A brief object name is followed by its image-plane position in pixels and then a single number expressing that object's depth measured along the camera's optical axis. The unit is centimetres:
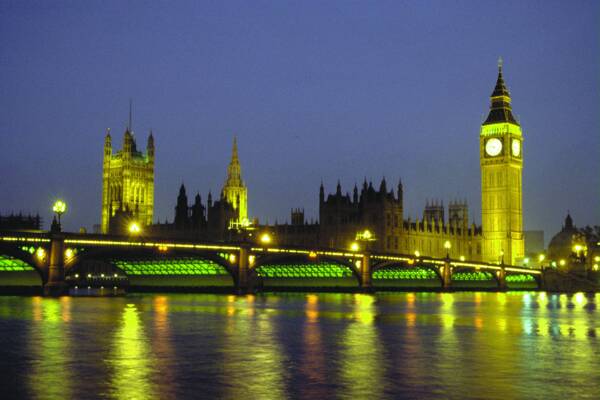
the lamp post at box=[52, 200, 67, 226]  6872
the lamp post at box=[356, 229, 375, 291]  11350
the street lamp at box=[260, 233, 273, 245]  10646
